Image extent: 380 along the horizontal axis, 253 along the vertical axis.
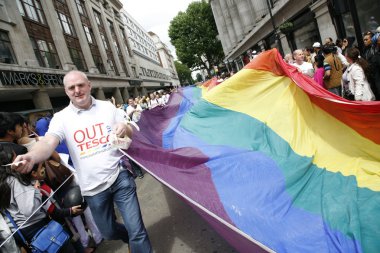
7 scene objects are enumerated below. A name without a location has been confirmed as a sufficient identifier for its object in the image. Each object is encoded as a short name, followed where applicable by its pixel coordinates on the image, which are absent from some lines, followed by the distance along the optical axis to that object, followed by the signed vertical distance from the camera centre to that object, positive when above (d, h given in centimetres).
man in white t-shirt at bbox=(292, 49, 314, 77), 752 +3
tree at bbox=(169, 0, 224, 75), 5547 +1228
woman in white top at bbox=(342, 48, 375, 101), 590 -52
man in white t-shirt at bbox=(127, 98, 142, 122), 1014 +28
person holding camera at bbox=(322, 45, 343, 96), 703 -26
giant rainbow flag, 249 -95
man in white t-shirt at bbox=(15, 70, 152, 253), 304 -26
